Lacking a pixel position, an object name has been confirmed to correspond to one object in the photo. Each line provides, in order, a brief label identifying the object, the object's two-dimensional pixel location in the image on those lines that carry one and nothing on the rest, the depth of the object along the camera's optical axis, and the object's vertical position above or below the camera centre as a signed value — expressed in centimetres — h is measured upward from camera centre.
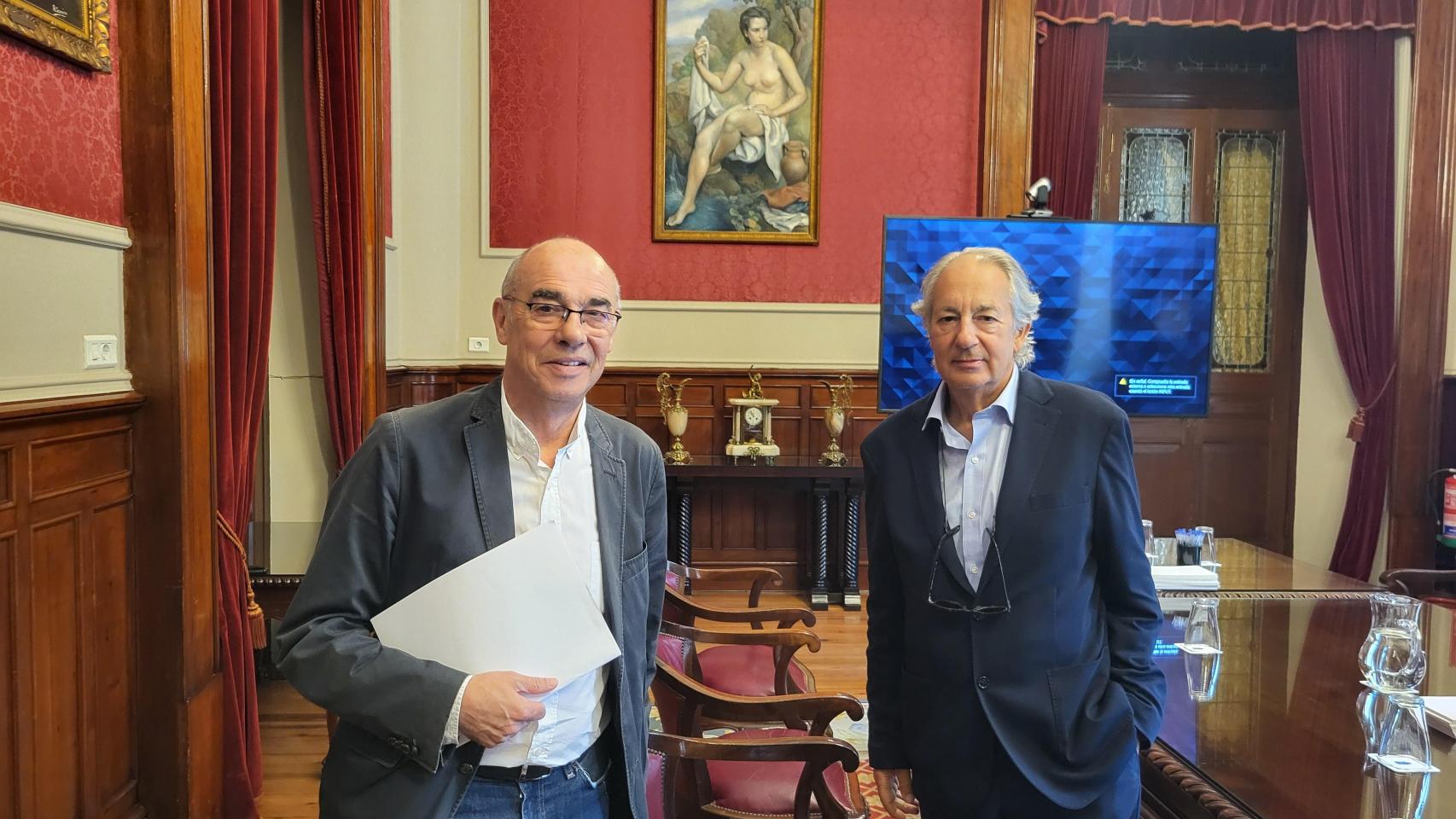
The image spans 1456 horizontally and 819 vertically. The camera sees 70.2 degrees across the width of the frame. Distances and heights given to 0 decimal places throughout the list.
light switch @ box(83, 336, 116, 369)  245 -3
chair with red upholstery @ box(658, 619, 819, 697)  263 -96
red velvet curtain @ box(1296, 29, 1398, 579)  597 +82
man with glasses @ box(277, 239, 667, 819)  129 -30
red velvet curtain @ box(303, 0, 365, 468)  415 +59
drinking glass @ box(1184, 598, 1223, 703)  226 -67
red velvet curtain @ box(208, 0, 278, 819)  298 +12
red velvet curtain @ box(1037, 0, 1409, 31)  584 +193
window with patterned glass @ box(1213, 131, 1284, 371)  641 +70
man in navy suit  157 -36
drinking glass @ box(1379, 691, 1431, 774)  169 -63
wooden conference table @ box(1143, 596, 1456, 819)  160 -68
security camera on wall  383 +58
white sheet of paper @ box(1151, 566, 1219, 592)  309 -67
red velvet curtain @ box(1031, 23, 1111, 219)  593 +139
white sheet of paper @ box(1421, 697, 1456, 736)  184 -65
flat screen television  341 +16
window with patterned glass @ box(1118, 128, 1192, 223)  638 +111
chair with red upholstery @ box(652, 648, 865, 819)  206 -85
